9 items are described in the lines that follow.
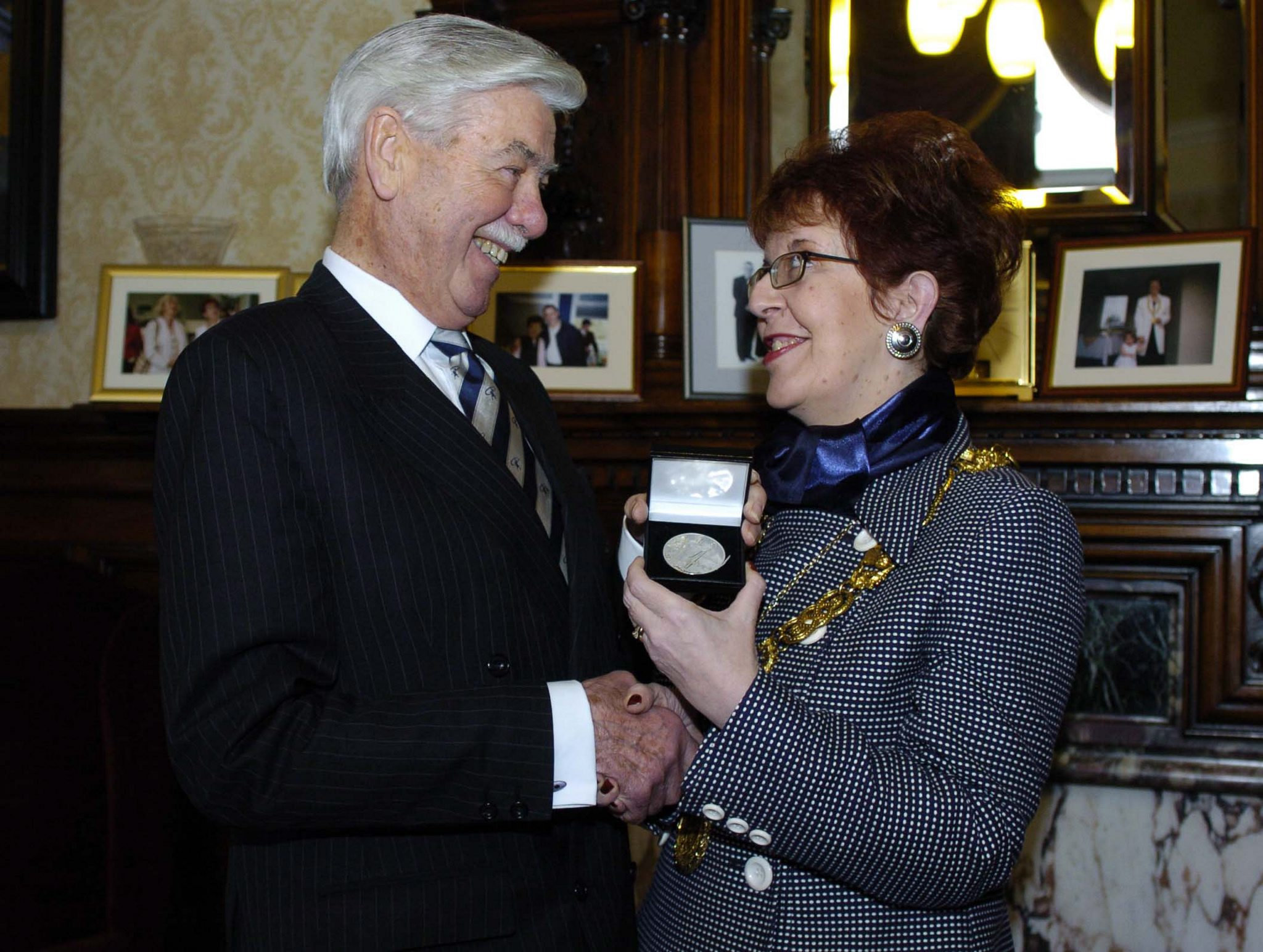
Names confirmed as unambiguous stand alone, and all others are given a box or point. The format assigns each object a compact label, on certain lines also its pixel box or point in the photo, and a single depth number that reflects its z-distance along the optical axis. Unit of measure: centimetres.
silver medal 147
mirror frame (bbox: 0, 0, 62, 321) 344
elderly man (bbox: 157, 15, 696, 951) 138
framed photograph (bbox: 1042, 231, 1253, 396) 253
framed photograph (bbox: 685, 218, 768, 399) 283
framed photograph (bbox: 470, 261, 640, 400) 292
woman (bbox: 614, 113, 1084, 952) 138
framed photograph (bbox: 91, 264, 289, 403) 312
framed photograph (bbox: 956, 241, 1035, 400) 266
